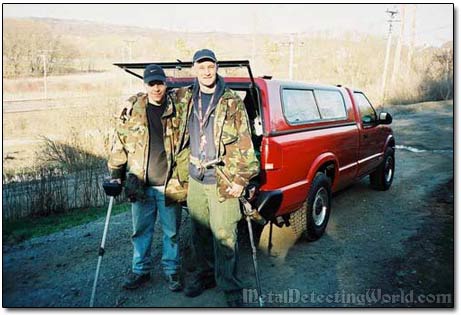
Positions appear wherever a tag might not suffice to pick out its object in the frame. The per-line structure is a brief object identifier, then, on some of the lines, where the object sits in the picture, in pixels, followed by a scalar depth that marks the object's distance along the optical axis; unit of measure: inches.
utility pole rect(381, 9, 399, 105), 872.9
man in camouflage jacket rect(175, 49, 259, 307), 115.6
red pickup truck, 142.9
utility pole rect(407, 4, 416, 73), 944.3
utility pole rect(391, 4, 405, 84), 907.3
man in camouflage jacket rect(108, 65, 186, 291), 125.1
